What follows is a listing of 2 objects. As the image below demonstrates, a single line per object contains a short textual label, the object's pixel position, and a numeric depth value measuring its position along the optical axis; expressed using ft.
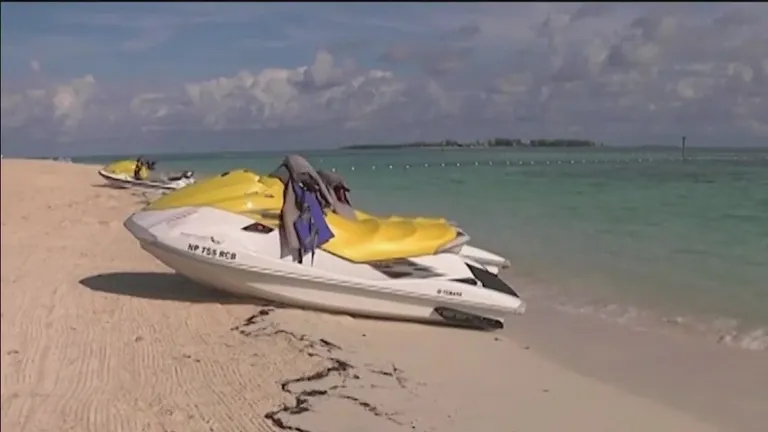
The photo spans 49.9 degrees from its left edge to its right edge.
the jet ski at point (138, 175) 47.89
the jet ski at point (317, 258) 22.88
